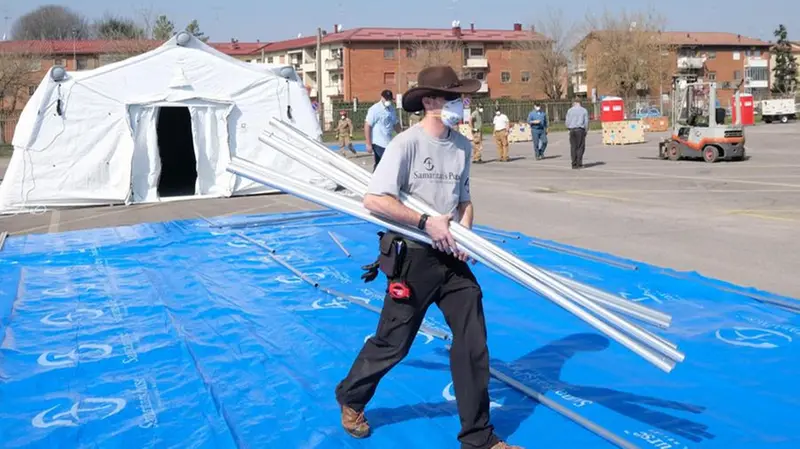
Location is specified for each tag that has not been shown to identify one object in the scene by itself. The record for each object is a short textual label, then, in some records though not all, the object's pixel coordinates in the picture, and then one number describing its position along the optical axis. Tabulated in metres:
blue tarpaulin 4.22
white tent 14.41
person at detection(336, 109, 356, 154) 30.41
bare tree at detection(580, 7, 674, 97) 67.12
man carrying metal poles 3.72
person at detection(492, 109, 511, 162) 24.86
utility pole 47.88
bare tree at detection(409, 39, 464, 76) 73.50
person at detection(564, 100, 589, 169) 20.83
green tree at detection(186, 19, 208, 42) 79.30
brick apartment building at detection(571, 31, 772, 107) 85.19
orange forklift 21.94
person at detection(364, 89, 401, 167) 12.87
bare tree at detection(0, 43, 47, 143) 52.19
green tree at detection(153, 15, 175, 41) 64.50
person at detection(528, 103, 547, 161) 24.55
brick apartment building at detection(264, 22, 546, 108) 78.50
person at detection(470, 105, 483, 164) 25.58
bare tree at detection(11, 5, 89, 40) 84.06
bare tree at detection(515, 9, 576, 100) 73.44
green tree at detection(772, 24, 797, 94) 84.81
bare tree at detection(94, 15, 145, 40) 59.97
